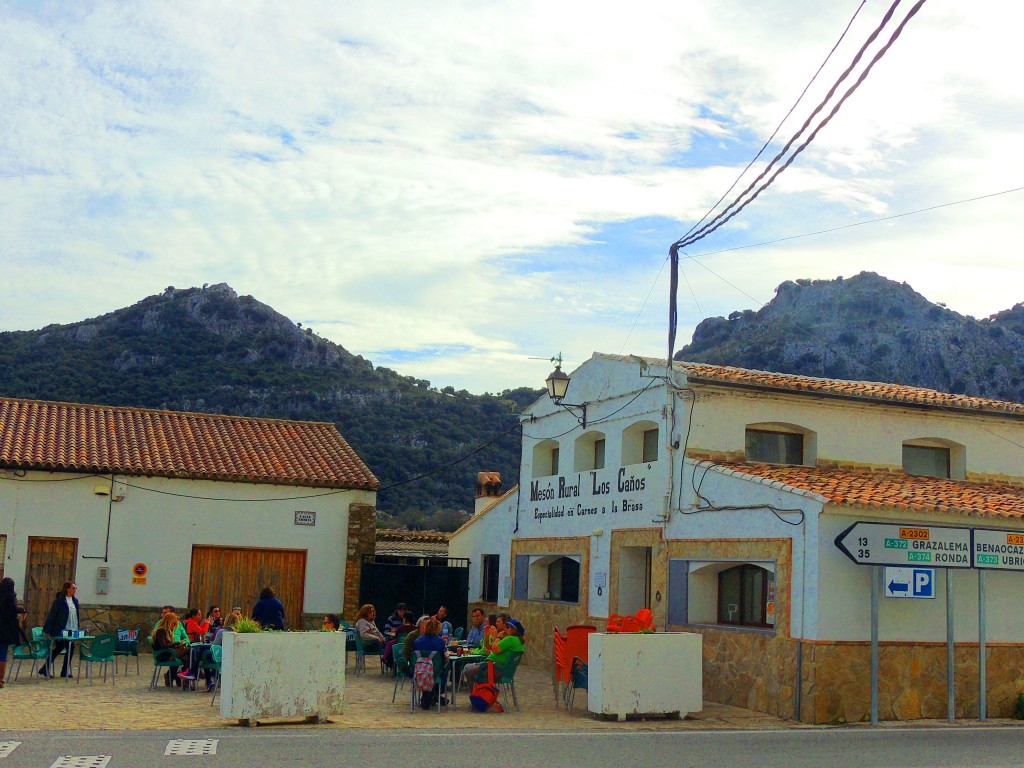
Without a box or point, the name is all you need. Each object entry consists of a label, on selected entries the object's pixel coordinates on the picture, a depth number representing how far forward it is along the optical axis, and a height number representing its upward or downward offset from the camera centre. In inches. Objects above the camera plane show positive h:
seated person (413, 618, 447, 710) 530.9 -41.6
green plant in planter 462.6 -30.8
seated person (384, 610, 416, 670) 652.1 -49.3
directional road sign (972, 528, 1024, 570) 550.9 +17.5
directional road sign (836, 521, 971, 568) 531.8 +17.4
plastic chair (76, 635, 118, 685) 580.4 -54.2
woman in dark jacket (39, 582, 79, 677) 614.5 -40.8
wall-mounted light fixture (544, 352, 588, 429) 810.2 +136.4
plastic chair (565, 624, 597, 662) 588.3 -41.4
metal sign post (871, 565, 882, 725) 526.9 -33.2
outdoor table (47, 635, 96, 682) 596.9 -54.3
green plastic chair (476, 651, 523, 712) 529.3 -52.9
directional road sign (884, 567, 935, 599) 534.3 -1.2
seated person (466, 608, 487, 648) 661.9 -39.6
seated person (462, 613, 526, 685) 533.0 -41.6
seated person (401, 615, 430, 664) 560.4 -44.0
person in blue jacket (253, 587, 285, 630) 629.6 -33.2
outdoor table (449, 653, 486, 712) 537.2 -53.3
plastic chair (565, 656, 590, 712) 531.5 -52.8
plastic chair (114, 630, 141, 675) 616.1 -54.1
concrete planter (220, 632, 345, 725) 450.6 -50.5
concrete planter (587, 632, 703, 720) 508.4 -49.3
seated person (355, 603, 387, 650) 667.4 -42.8
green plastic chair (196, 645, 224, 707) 551.5 -56.6
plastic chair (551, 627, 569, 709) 573.6 -50.6
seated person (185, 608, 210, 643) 637.3 -44.8
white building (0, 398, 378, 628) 802.8 +26.6
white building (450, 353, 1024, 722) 543.5 +33.5
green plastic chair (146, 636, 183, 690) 573.0 -57.5
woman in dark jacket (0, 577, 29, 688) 552.7 -38.7
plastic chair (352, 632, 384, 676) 663.8 -55.5
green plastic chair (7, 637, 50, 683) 586.9 -57.9
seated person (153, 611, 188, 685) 585.0 -49.3
